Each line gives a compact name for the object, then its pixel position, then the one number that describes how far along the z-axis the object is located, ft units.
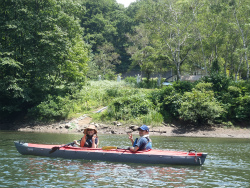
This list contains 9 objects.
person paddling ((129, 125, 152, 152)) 41.28
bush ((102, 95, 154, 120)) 89.92
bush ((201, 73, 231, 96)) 93.09
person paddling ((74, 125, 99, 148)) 45.01
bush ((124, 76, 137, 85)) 142.46
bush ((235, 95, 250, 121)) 86.06
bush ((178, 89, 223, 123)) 82.38
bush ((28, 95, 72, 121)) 87.45
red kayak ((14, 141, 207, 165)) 41.19
